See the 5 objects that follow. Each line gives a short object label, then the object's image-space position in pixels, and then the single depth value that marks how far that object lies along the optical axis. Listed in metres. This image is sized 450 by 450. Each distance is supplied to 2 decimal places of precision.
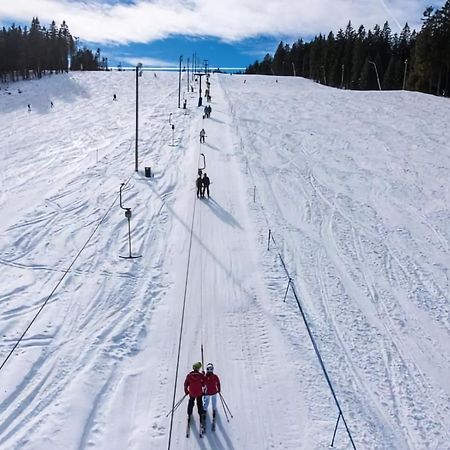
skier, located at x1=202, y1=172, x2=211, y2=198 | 21.89
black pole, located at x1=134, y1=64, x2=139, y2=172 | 26.07
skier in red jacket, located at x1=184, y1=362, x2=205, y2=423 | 8.57
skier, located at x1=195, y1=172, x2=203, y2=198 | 21.95
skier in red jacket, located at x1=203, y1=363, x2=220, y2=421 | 8.75
